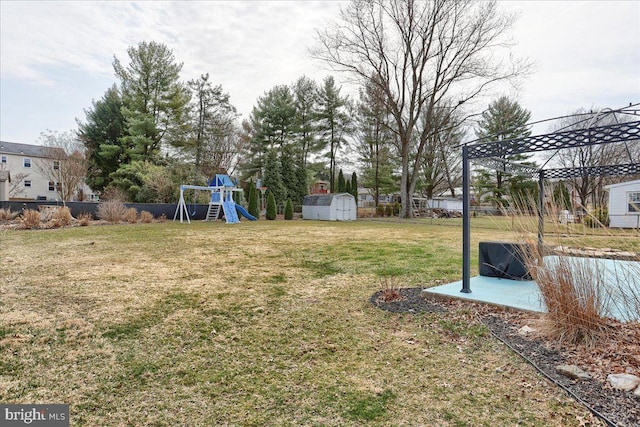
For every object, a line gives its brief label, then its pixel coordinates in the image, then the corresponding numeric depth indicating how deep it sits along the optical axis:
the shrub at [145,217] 14.48
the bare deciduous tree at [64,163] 21.73
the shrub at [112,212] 13.70
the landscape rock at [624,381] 1.89
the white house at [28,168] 28.25
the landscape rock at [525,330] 2.70
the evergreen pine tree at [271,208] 19.42
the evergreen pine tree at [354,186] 26.09
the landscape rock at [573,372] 2.02
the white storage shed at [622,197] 14.06
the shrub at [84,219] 12.46
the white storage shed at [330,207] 20.49
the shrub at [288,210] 20.45
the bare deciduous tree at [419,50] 18.12
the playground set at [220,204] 16.30
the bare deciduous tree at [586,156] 16.19
